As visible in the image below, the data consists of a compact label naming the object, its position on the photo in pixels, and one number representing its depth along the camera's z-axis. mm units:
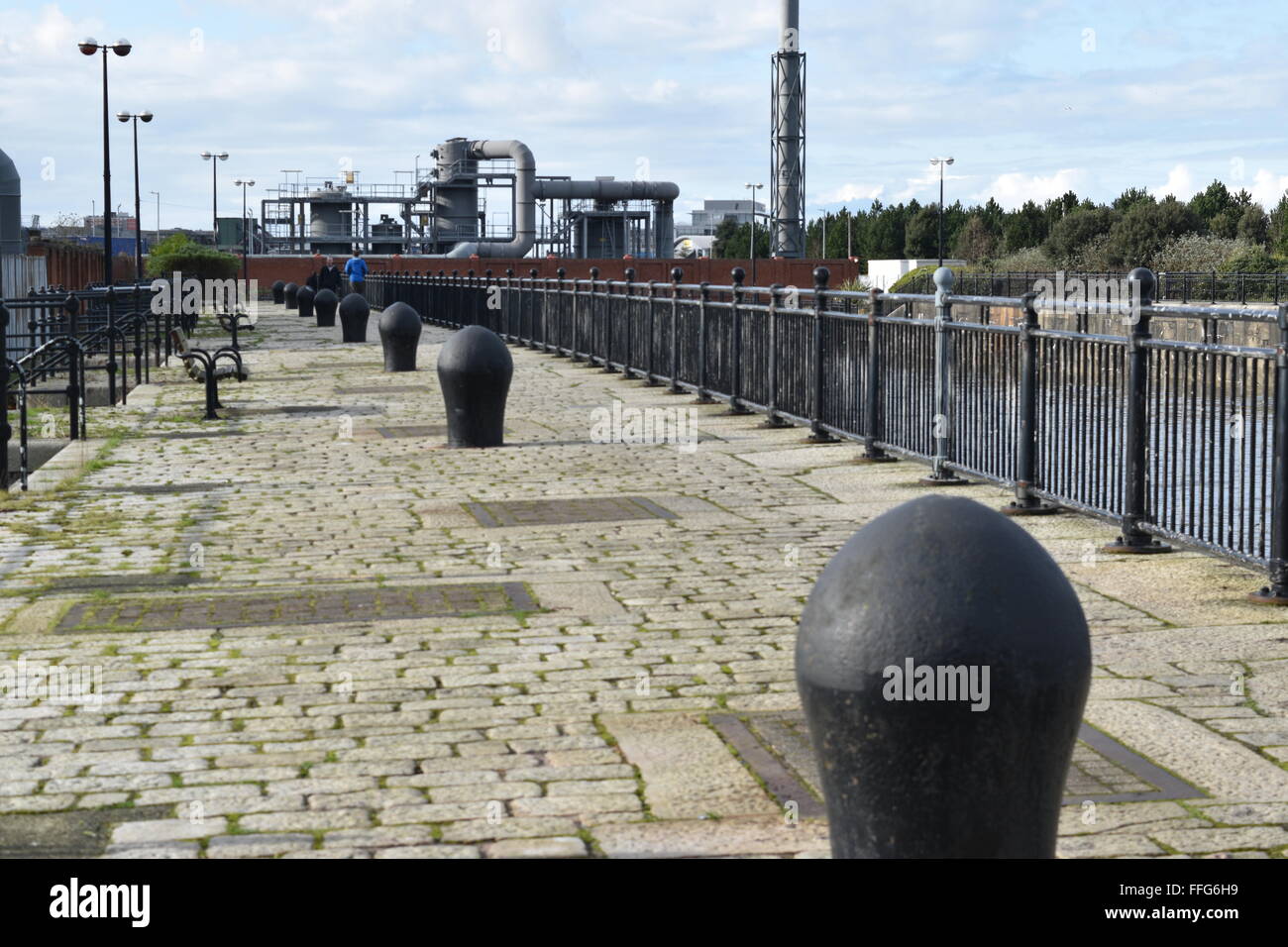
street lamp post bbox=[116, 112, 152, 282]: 62272
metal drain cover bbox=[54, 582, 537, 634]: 7953
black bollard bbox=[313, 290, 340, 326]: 42031
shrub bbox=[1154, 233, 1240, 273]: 68650
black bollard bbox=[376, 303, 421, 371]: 25047
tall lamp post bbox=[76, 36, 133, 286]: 44500
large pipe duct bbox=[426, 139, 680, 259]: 86188
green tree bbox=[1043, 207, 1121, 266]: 85625
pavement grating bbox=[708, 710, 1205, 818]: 5184
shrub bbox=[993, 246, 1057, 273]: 81625
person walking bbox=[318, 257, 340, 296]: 57219
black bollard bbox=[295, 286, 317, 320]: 48462
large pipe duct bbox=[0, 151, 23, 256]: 42156
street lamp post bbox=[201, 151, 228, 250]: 97425
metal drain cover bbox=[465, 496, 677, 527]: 11133
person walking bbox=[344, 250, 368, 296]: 46531
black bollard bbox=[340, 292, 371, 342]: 33438
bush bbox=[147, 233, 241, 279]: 55906
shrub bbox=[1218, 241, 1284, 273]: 59469
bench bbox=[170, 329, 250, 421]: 18656
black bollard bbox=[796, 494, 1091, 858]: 3705
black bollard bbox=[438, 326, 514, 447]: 14703
